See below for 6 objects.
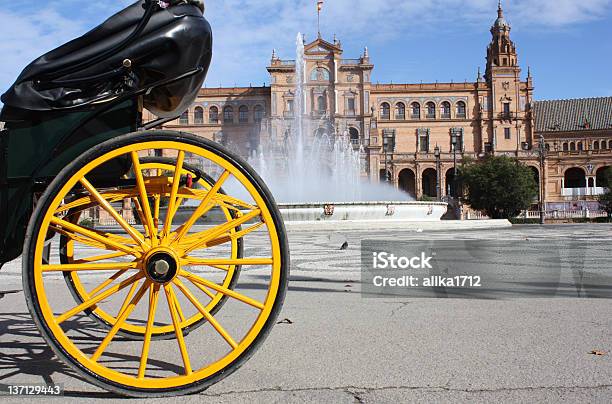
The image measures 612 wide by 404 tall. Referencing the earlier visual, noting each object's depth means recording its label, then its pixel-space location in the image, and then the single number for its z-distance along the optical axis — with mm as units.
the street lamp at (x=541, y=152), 41844
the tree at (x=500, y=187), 49750
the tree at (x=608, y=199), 51469
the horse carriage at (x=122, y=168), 2654
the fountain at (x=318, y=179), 25562
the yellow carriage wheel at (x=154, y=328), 3697
